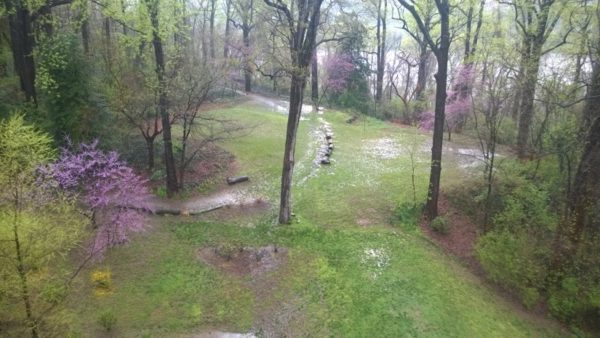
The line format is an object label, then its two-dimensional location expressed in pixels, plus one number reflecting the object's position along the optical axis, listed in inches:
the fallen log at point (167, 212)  565.6
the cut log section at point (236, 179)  661.9
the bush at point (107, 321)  364.5
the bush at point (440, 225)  546.6
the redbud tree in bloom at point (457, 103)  826.0
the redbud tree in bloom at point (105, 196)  443.5
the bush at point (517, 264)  452.4
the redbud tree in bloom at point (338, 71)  1151.6
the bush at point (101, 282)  413.7
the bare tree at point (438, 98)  495.5
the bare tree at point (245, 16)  1187.3
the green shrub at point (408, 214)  561.7
